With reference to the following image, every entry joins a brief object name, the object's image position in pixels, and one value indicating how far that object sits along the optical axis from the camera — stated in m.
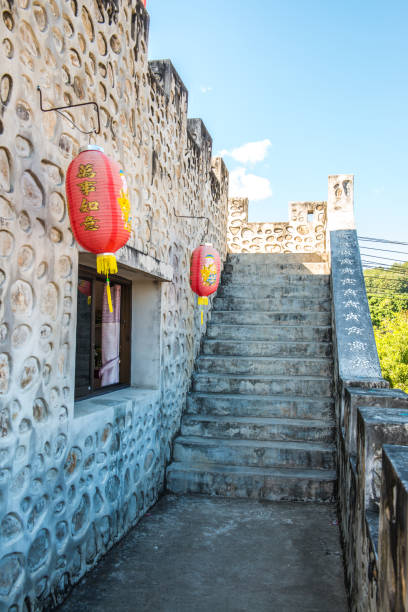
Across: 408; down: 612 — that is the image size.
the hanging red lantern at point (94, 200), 2.52
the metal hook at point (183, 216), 4.93
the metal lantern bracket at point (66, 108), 2.41
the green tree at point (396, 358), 11.77
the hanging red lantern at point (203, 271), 5.30
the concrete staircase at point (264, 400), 4.49
